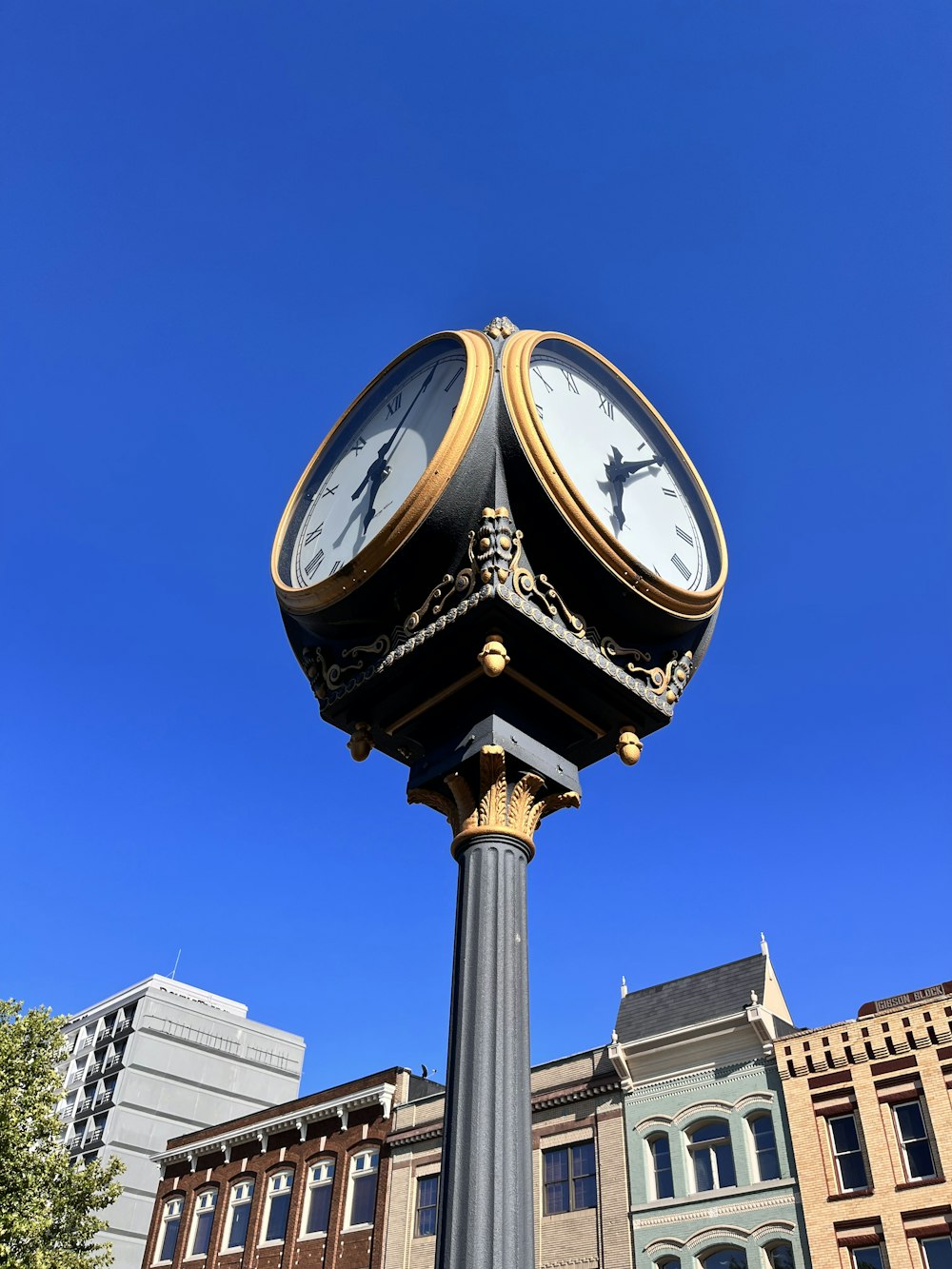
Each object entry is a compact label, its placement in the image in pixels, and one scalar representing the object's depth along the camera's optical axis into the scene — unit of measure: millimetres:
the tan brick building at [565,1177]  22203
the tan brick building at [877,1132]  18609
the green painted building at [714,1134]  20219
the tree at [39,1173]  21750
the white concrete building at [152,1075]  48000
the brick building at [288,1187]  27016
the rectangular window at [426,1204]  25109
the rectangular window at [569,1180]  22891
